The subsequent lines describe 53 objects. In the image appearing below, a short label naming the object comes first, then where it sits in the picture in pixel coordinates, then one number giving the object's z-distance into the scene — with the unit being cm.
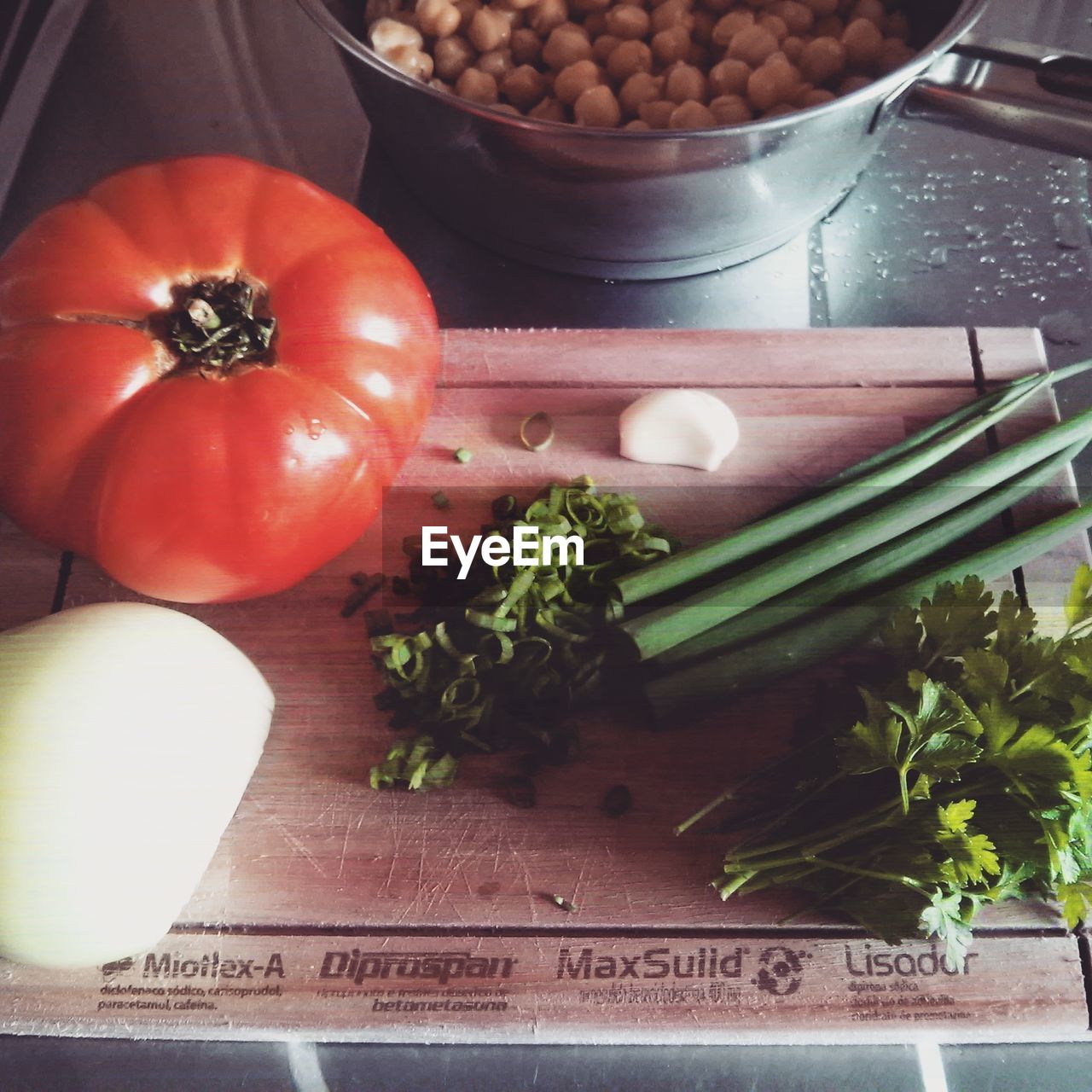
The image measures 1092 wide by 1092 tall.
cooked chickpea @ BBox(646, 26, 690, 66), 43
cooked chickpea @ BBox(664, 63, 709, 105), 42
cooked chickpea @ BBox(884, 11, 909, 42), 43
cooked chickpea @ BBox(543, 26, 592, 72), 43
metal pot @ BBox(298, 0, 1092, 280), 35
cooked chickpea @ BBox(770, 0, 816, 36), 43
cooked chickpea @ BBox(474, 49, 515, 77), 43
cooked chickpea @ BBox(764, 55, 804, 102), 42
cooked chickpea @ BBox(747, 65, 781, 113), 41
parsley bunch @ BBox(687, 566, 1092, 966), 33
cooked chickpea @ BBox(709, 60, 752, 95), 42
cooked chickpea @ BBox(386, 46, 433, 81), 42
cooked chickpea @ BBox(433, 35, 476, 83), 43
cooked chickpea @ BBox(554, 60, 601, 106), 42
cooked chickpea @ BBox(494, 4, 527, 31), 43
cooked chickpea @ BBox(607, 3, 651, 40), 43
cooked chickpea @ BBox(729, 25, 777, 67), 42
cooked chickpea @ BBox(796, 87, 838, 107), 41
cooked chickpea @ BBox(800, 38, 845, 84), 42
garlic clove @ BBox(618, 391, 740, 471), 40
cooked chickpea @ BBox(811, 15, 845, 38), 43
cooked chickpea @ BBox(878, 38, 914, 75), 42
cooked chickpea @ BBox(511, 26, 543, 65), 43
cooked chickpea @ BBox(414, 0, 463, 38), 42
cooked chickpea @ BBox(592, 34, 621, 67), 43
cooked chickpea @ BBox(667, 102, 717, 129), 41
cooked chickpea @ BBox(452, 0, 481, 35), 43
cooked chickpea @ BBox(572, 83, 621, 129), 42
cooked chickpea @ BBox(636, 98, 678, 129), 42
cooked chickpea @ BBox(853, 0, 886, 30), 43
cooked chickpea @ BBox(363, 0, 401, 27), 43
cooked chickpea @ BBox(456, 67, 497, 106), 42
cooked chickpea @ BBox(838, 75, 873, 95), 42
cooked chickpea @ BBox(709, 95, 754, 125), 42
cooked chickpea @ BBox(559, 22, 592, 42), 43
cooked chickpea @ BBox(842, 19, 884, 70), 42
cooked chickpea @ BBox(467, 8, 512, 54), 42
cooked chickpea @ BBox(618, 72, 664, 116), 42
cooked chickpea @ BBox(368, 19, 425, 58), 42
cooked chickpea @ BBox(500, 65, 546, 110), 43
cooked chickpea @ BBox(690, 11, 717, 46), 44
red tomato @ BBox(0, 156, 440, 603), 34
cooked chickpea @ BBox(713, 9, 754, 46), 42
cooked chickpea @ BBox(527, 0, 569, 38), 43
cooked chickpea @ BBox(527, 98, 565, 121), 43
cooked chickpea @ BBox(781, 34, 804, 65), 43
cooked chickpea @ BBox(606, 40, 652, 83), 43
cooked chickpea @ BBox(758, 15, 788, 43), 43
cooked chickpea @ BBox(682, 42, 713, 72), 44
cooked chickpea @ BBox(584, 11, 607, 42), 44
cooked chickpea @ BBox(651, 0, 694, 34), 43
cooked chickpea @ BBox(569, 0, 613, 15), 43
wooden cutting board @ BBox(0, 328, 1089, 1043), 35
